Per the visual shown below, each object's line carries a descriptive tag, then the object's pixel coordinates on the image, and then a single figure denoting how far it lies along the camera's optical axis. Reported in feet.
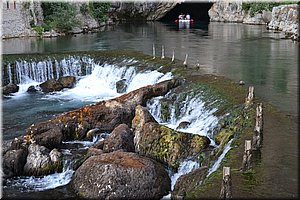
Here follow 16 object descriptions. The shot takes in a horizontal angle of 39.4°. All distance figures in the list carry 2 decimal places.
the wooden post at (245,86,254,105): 55.93
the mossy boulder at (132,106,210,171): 47.65
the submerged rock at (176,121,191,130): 58.94
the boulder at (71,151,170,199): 39.14
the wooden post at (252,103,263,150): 40.89
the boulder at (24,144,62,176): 47.80
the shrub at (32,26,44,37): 149.20
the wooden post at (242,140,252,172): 36.04
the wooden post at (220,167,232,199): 30.01
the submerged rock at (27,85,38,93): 88.43
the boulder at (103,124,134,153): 50.24
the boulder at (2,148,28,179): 47.55
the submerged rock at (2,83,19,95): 86.48
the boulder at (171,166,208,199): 36.86
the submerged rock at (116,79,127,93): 84.69
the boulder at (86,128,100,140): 58.60
